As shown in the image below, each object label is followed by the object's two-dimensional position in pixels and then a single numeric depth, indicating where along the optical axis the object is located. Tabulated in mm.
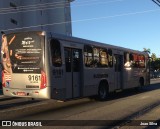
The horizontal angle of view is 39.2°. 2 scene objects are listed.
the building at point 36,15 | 26973
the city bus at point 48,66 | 8901
